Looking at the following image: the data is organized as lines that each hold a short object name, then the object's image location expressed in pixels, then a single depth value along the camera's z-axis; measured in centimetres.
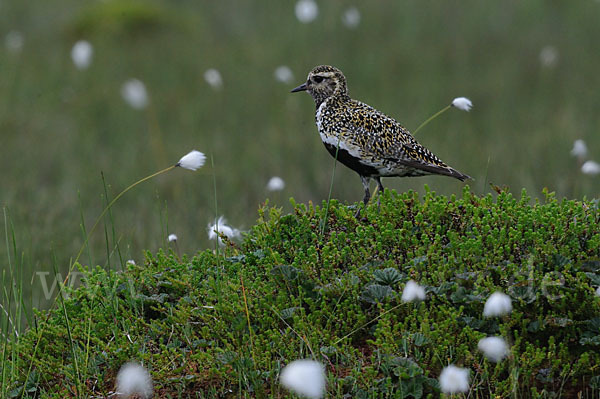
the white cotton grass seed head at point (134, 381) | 756
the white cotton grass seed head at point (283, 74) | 1402
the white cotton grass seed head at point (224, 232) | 1052
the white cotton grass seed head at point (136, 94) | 1997
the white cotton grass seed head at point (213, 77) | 1499
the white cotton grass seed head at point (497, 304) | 667
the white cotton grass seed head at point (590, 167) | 1144
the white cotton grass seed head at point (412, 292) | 732
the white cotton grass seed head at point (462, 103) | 1020
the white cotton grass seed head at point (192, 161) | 912
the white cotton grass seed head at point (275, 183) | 1255
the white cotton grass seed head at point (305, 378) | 597
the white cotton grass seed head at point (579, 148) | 1196
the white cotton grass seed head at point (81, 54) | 1997
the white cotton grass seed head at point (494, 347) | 696
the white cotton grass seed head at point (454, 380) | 662
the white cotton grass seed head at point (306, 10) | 1897
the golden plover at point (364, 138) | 988
